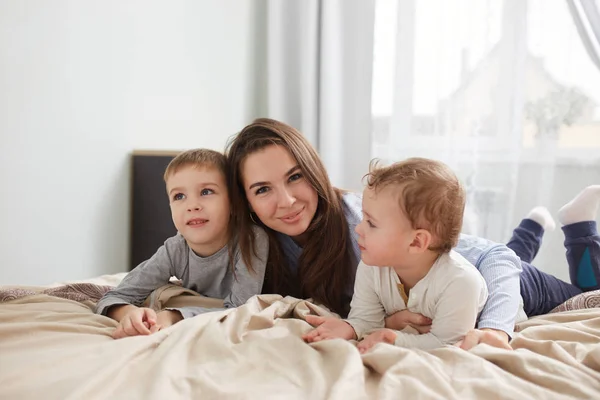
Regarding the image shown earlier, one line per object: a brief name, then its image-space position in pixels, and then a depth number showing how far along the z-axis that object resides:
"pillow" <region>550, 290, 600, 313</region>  1.44
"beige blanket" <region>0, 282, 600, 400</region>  0.88
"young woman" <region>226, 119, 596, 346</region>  1.41
